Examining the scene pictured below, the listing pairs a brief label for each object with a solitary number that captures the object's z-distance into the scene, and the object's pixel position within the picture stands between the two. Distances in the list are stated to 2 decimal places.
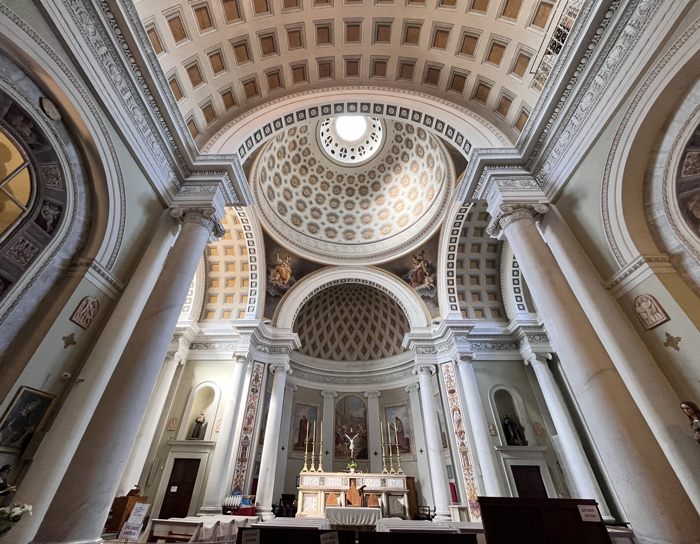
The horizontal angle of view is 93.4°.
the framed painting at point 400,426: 16.25
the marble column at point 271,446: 11.60
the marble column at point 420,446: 14.21
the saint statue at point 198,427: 12.51
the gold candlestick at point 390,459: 15.01
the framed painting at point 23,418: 4.14
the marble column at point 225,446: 10.61
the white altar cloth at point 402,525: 8.32
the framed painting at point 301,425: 16.31
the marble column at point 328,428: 16.23
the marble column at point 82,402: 3.98
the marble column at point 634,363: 4.13
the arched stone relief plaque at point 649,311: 4.97
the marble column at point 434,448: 11.75
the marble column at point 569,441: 9.78
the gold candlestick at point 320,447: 15.75
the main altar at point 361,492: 11.95
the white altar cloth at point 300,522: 9.15
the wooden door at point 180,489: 11.08
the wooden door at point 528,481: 11.37
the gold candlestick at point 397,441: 14.36
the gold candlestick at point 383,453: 13.81
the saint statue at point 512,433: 12.18
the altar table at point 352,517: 8.97
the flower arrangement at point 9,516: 3.40
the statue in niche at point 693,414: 4.02
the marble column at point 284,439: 14.54
